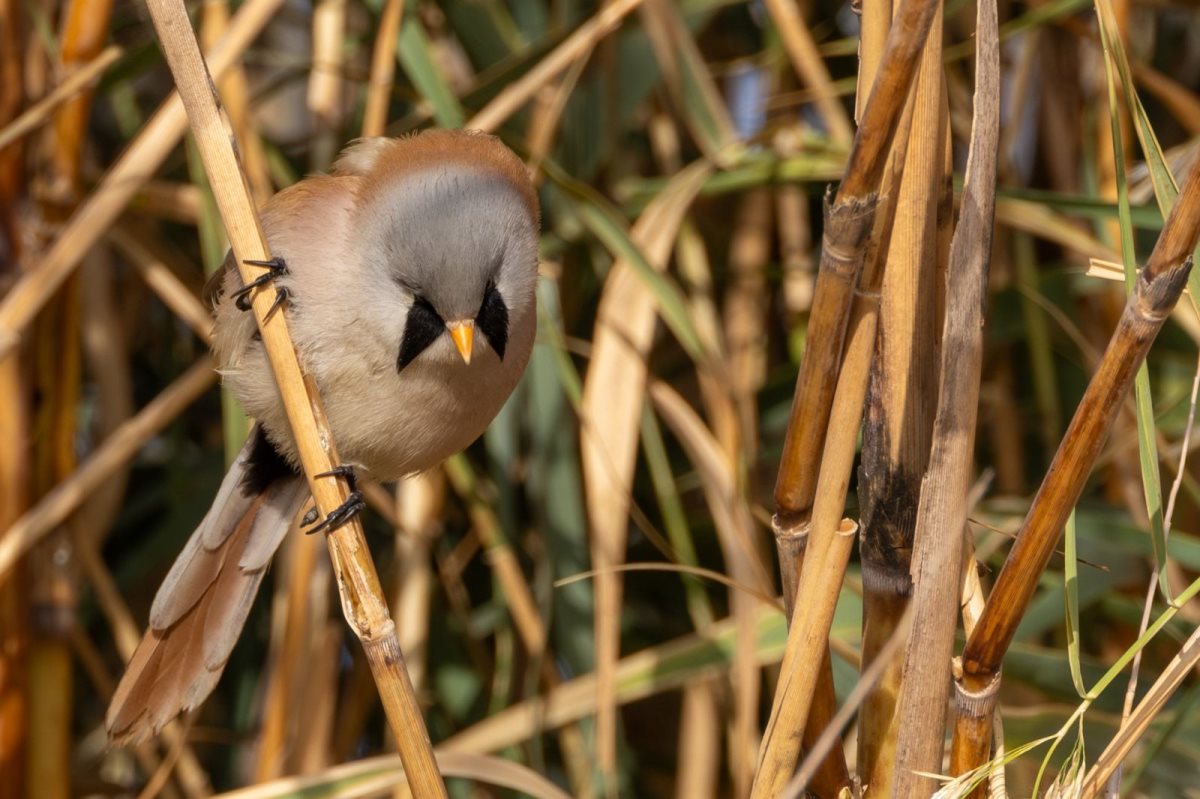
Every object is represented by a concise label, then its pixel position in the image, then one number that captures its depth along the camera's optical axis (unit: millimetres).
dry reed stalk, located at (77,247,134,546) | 3637
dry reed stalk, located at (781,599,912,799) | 3462
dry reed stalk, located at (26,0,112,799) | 3605
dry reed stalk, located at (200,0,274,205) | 3609
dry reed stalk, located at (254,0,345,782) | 3594
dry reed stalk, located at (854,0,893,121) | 3480
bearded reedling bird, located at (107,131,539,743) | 3560
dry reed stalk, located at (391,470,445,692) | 3616
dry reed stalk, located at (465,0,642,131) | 3593
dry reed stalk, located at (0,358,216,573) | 3598
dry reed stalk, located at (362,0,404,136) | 3602
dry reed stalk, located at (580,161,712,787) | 3601
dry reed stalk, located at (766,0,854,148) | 3611
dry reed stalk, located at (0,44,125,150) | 3586
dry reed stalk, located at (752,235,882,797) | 3476
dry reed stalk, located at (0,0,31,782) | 3605
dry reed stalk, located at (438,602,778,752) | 3589
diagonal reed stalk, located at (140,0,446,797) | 3502
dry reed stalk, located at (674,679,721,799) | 3607
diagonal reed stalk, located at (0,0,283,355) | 3586
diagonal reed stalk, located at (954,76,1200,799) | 3459
